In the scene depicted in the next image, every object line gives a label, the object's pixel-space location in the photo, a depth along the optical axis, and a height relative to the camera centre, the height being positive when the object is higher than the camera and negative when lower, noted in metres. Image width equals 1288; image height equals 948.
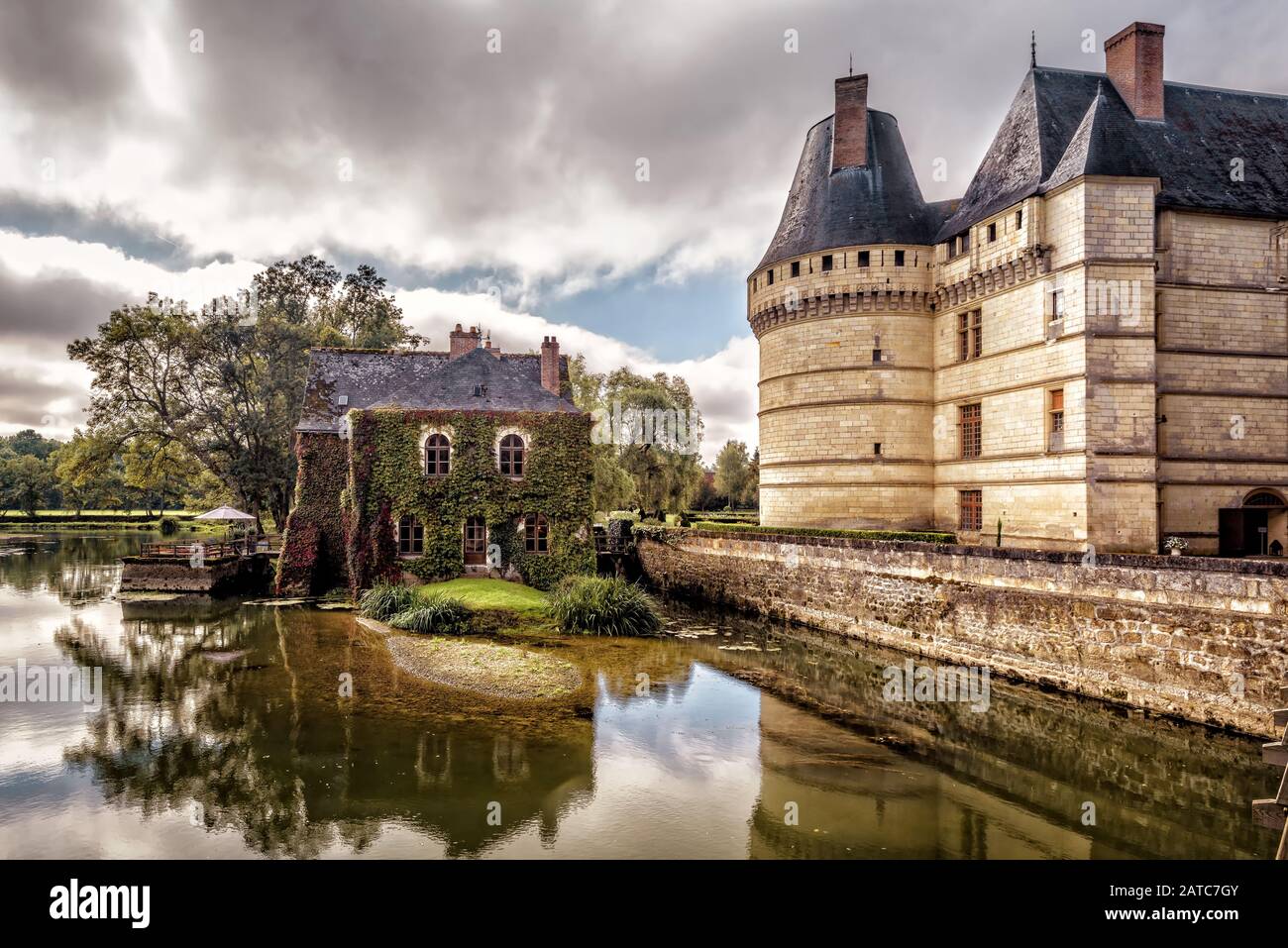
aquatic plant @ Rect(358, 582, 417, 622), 19.84 -3.29
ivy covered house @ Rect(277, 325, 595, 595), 23.34 +0.08
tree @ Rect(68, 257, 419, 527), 31.94 +5.04
